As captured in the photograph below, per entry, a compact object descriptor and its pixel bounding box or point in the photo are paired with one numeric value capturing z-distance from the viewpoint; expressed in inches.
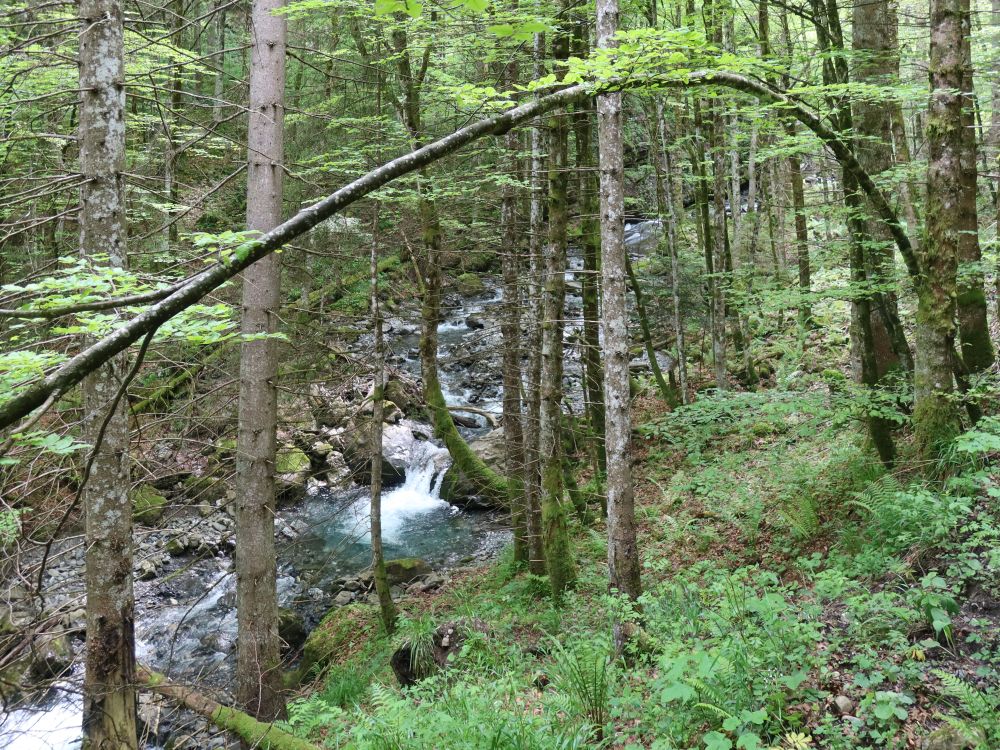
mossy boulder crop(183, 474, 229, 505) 534.6
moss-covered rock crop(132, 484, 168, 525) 490.6
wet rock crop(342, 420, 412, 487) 564.4
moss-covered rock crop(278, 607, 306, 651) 371.2
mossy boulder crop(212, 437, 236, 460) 458.8
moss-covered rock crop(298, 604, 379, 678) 349.1
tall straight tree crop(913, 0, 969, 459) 204.5
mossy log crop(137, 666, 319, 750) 211.8
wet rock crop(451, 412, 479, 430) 635.5
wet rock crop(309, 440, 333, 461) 584.1
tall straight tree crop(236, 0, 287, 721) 239.5
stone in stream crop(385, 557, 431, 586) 423.2
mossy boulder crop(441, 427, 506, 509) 523.5
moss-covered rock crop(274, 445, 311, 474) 557.9
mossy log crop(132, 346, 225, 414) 483.5
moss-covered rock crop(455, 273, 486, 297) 767.1
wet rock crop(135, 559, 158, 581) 440.9
